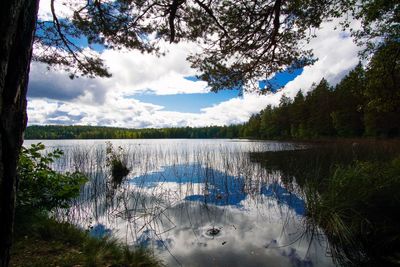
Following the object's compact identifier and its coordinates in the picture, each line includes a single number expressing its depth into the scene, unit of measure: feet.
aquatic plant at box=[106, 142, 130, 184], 31.92
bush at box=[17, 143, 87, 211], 10.32
